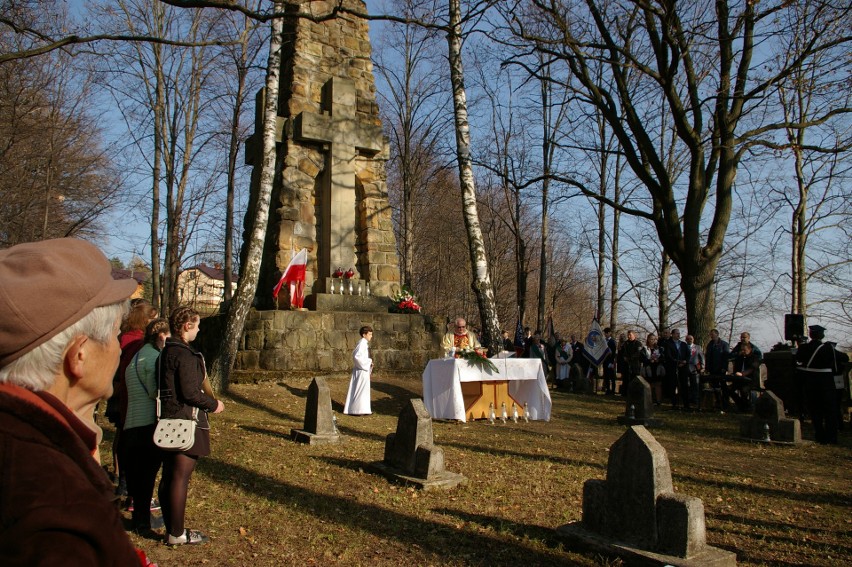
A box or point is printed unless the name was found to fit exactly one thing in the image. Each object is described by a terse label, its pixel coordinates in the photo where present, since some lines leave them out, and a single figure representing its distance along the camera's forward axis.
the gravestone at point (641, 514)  4.70
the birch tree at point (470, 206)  15.38
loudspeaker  14.59
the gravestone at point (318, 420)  9.55
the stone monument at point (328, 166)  16.88
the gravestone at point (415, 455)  7.27
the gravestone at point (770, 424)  10.70
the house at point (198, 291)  35.51
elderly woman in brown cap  1.25
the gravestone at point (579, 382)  19.89
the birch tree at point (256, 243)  13.46
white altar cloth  11.71
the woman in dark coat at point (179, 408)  5.02
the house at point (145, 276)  33.74
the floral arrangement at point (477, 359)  11.80
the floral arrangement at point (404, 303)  17.28
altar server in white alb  12.33
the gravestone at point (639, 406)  12.43
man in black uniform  10.82
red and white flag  15.21
